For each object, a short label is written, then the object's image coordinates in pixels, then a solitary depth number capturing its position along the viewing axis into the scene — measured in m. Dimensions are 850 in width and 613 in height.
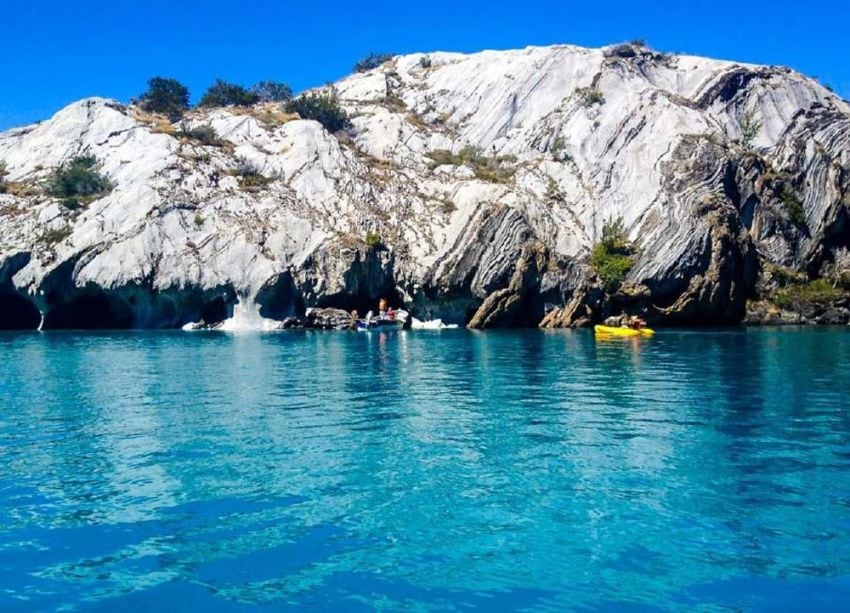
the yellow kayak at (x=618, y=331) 61.88
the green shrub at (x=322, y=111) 113.25
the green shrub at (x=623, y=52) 117.44
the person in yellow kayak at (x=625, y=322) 64.88
